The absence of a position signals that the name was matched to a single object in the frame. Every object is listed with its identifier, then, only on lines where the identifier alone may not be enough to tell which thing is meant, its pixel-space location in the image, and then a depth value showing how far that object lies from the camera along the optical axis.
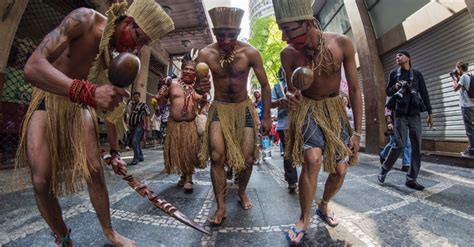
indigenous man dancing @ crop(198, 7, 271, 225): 2.98
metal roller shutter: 6.24
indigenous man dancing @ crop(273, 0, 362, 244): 2.27
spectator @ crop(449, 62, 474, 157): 5.66
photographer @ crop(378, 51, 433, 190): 4.04
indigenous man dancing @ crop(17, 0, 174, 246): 1.73
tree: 20.31
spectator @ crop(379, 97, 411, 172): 4.95
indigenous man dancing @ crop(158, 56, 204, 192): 4.22
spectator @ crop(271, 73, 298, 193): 3.94
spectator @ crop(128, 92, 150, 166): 6.90
